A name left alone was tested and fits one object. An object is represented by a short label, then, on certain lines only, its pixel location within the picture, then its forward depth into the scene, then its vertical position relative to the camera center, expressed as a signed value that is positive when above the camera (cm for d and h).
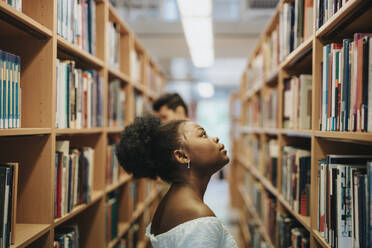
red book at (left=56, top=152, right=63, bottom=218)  150 -29
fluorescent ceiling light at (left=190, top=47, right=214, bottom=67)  396 +87
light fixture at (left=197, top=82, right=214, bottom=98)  814 +89
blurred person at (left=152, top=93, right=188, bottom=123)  286 +15
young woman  119 -21
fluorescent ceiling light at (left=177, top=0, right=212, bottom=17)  254 +92
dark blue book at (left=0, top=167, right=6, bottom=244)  107 -24
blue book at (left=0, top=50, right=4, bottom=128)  111 +13
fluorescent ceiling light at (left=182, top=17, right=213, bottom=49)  291 +89
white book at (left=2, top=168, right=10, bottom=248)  109 -27
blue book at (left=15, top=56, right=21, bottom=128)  120 +10
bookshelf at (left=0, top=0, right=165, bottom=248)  126 +1
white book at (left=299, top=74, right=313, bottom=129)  171 +12
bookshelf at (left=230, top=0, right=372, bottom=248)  118 +6
